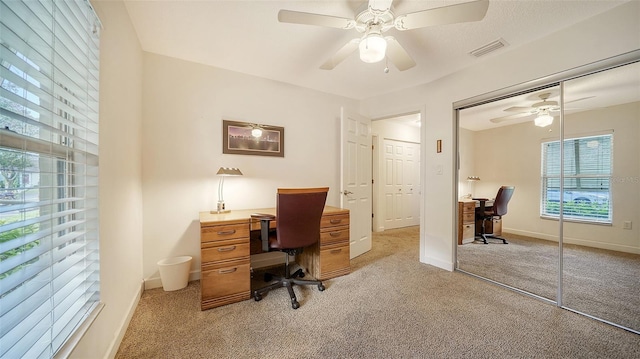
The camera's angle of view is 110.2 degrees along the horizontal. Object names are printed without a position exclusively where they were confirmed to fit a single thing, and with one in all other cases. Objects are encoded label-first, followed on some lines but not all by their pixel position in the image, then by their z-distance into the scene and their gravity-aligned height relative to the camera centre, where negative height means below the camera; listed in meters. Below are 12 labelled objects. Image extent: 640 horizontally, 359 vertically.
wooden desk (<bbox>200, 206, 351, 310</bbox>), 1.89 -0.70
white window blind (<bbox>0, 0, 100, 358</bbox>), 0.66 +0.02
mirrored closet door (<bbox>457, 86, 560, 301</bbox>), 2.09 -0.08
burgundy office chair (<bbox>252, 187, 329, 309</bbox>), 1.90 -0.41
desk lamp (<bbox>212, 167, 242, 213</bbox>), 2.29 -0.07
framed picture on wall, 2.59 +0.47
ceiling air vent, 2.07 +1.26
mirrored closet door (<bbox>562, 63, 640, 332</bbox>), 1.70 -0.14
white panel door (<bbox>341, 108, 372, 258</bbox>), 2.97 +0.01
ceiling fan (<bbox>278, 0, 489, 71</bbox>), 1.32 +1.01
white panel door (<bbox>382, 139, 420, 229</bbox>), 4.77 -0.12
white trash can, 2.14 -0.93
